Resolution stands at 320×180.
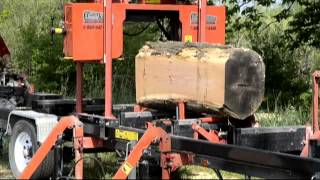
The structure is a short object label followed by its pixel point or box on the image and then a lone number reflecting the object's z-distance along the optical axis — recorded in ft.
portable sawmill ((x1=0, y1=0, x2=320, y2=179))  29.65
